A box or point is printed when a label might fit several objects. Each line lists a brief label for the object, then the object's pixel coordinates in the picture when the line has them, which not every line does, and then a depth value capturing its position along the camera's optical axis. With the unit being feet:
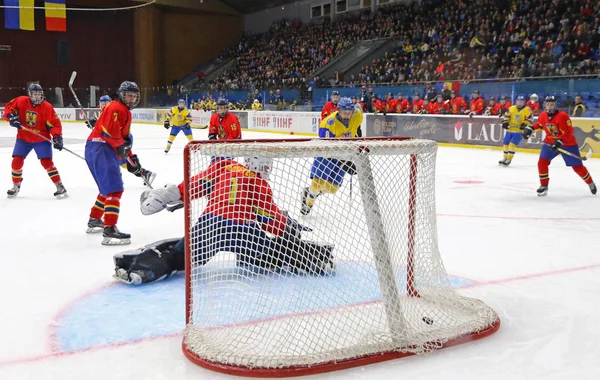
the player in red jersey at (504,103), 37.35
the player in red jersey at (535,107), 36.14
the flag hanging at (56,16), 79.64
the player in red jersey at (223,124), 21.76
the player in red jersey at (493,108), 37.98
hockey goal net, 7.30
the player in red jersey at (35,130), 19.93
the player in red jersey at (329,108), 25.93
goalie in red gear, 8.54
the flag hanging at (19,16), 77.92
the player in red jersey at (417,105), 43.38
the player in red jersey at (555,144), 20.59
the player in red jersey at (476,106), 38.86
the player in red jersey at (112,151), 13.30
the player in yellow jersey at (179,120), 36.32
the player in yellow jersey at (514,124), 30.06
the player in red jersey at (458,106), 40.83
